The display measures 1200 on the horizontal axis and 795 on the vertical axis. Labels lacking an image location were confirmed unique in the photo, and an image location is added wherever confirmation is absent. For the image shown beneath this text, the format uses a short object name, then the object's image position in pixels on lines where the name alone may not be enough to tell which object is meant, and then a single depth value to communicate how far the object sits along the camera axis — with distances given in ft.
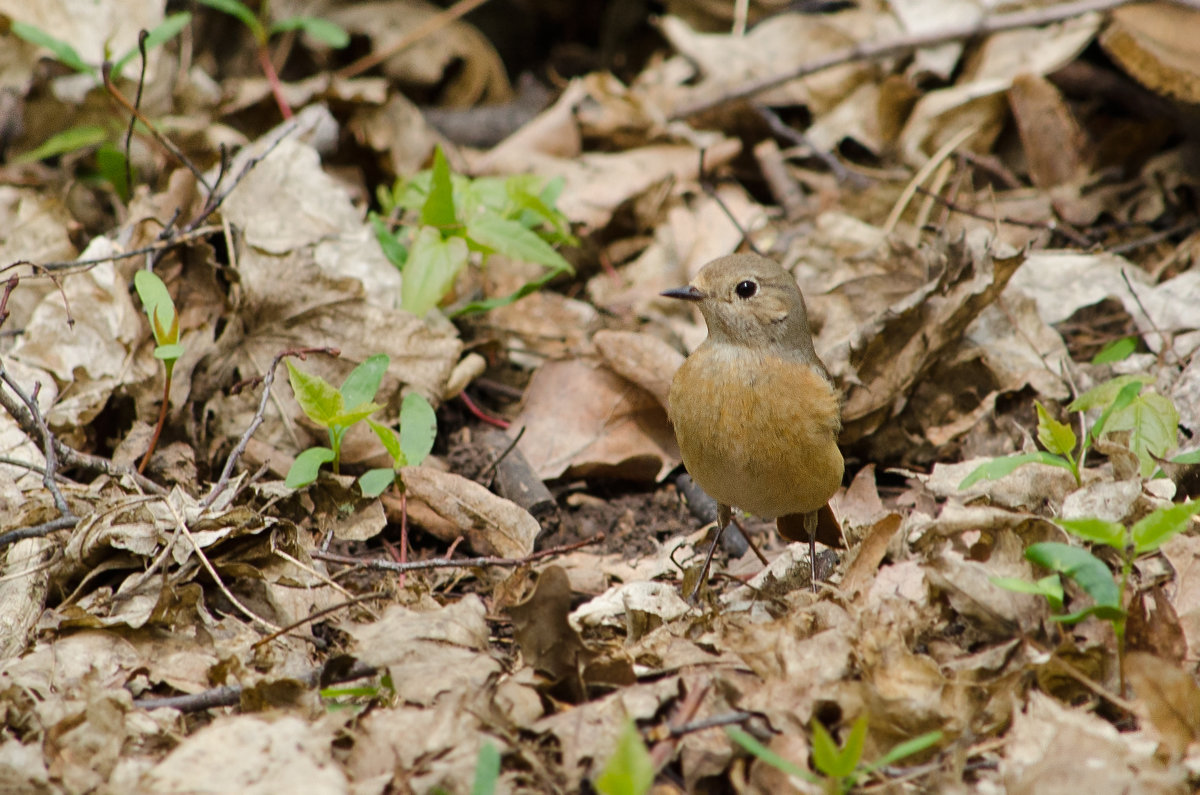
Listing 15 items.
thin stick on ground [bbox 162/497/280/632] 23.70
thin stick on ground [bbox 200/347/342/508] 25.53
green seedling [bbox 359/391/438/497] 26.68
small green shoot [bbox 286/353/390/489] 25.88
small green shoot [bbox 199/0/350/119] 38.80
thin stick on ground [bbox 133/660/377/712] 20.21
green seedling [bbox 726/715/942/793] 16.75
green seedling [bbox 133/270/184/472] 26.18
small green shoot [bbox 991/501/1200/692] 18.10
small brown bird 27.04
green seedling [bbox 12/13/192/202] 33.18
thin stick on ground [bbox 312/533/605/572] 24.48
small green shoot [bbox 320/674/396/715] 20.12
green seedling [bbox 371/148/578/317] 32.48
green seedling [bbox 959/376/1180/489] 23.97
